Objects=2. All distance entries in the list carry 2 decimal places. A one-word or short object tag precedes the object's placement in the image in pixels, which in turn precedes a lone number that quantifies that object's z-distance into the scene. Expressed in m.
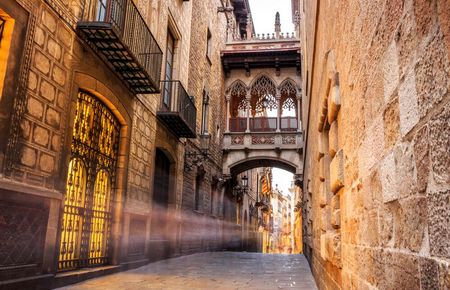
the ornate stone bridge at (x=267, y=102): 19.58
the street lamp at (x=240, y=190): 23.07
